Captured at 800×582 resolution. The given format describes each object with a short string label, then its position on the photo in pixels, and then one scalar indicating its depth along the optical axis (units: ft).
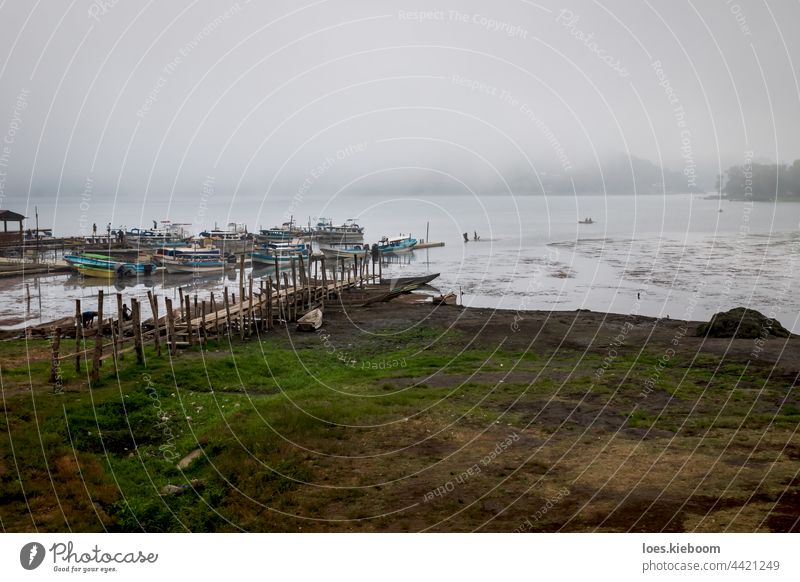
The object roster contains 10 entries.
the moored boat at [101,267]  185.57
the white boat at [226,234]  266.57
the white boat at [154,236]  253.85
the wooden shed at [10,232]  213.46
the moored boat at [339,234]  298.58
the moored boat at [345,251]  253.44
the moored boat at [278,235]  271.08
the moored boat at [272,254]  223.92
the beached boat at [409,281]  146.33
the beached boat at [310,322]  97.14
